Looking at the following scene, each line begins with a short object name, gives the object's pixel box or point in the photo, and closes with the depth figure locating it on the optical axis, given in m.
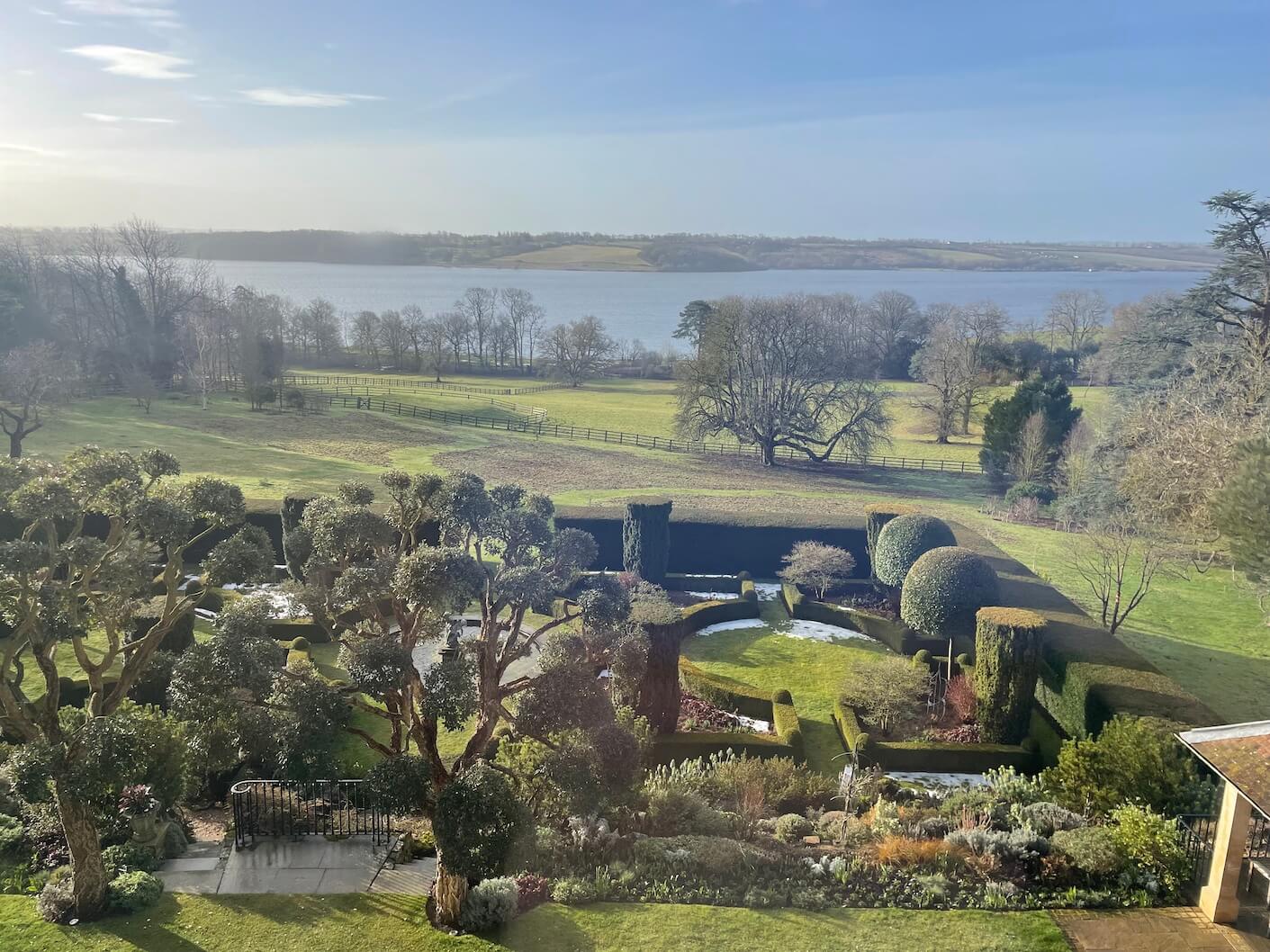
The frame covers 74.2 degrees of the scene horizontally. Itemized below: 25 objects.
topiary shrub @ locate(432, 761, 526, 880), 8.12
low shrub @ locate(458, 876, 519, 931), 8.99
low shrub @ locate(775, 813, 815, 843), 11.52
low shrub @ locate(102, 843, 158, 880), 10.09
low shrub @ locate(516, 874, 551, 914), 9.47
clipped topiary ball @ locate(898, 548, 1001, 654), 18.64
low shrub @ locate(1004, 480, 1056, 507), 37.41
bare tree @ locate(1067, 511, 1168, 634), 21.53
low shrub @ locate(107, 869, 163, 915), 9.28
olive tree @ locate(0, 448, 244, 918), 8.64
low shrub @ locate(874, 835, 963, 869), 10.44
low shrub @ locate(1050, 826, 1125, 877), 10.14
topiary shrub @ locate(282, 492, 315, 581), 10.98
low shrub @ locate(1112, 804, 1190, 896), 10.05
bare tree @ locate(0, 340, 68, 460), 33.28
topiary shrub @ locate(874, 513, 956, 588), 21.88
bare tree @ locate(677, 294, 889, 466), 44.91
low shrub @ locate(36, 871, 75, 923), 9.02
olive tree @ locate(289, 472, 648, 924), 8.33
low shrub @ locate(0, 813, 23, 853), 10.75
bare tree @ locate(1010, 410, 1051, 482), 39.53
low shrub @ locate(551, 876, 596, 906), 9.55
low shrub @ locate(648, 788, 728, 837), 11.39
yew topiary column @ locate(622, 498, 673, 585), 24.42
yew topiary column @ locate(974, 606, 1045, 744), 14.80
